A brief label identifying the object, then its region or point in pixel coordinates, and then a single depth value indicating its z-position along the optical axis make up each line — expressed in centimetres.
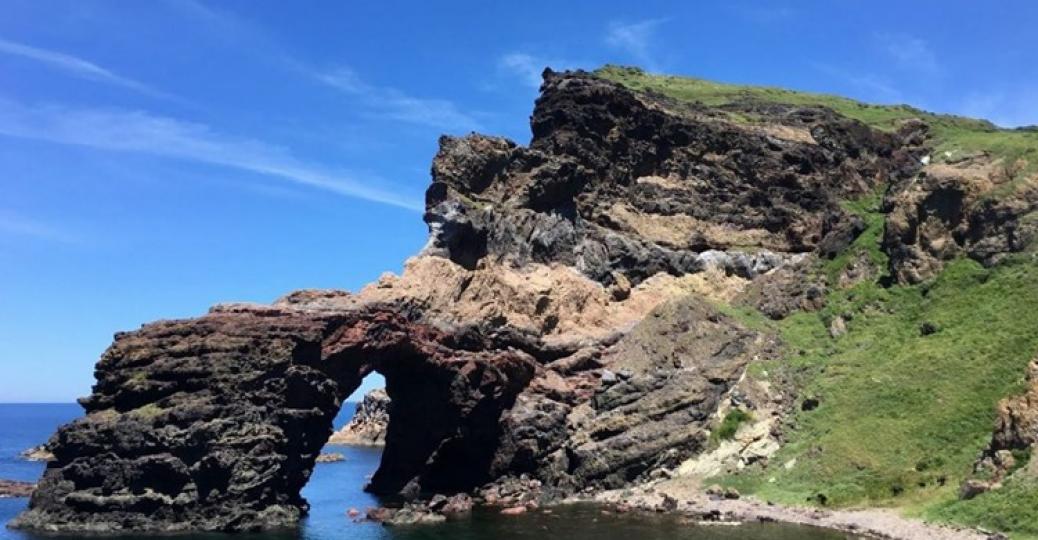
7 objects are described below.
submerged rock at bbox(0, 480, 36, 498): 8769
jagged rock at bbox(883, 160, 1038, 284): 8388
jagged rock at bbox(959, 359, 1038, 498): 5606
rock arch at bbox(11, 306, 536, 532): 6356
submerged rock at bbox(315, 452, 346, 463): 13888
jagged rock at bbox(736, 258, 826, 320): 9688
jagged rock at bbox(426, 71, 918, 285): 10012
